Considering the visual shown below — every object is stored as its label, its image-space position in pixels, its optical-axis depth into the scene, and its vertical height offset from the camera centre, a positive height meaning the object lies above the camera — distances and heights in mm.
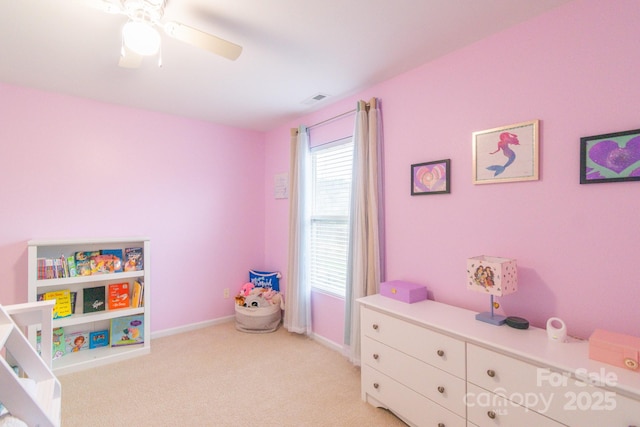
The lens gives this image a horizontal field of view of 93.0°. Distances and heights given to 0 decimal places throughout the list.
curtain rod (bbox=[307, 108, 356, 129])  2821 +960
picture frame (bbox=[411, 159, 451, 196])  2109 +277
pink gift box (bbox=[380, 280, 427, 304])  2111 -541
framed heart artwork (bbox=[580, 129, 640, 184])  1394 +286
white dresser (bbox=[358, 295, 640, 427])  1190 -754
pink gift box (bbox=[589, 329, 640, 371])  1192 -538
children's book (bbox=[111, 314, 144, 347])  2893 -1125
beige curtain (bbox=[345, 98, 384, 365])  2494 -23
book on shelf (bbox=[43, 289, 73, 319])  2604 -771
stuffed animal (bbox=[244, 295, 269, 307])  3412 -980
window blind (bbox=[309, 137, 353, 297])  2979 +7
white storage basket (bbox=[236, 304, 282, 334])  3361 -1161
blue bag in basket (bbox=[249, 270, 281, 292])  3732 -806
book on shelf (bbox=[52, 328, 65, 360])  2615 -1129
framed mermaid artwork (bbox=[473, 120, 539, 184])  1709 +375
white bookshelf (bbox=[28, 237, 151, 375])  2463 -679
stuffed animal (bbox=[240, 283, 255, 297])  3628 -900
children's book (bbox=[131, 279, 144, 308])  2898 -784
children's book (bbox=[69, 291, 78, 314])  2732 -776
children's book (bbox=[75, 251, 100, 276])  2699 -439
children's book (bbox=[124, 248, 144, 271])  2915 -441
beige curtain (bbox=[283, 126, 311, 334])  3252 -390
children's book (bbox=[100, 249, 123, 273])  2828 -428
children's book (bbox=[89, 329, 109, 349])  2852 -1191
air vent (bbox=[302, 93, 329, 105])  2812 +1111
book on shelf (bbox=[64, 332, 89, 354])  2741 -1177
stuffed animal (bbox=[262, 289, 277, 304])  3503 -933
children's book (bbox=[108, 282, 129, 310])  2857 -780
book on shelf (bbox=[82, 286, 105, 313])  2771 -792
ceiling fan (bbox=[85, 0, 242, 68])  1398 +894
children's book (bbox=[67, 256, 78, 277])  2639 -460
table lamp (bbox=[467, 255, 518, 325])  1612 -340
